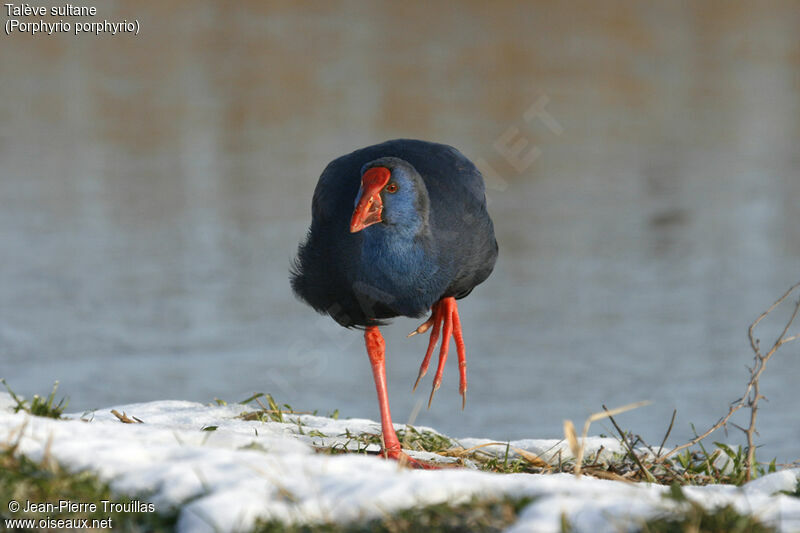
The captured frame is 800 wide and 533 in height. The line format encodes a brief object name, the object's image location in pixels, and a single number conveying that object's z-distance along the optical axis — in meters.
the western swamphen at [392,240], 9.51
